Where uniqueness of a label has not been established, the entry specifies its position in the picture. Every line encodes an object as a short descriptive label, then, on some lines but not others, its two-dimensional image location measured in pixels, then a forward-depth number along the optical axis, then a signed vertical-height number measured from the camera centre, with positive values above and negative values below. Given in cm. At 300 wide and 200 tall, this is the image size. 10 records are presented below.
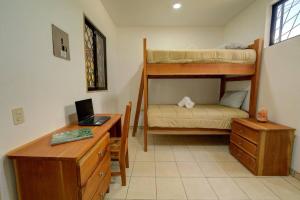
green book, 105 -41
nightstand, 172 -80
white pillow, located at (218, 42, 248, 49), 244 +67
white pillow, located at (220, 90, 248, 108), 268 -28
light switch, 91 -20
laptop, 155 -37
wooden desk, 83 -52
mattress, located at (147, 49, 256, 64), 228 +47
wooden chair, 148 -75
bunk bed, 229 +25
